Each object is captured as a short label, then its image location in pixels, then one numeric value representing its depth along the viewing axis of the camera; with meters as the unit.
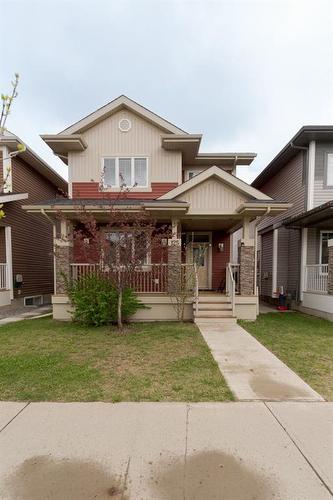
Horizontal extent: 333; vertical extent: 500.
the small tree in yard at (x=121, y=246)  6.85
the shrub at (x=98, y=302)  7.75
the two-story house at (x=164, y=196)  8.75
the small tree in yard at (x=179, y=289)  8.66
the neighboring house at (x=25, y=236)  11.27
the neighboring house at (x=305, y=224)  10.25
